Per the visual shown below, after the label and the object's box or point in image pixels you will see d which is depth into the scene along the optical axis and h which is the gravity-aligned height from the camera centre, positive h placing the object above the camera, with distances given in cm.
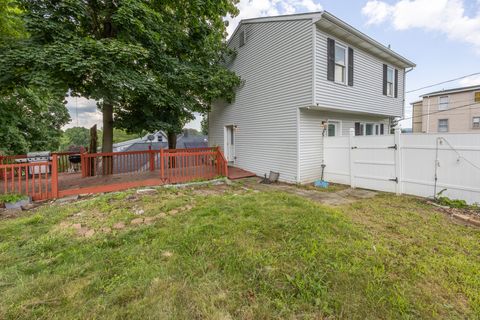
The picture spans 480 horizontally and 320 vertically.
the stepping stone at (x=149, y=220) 380 -125
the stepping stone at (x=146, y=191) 575 -110
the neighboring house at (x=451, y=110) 1817 +372
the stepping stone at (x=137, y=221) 379 -126
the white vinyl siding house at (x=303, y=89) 699 +238
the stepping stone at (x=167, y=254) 268 -131
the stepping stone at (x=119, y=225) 358 -127
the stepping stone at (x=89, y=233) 330 -130
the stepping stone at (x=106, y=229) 343 -128
